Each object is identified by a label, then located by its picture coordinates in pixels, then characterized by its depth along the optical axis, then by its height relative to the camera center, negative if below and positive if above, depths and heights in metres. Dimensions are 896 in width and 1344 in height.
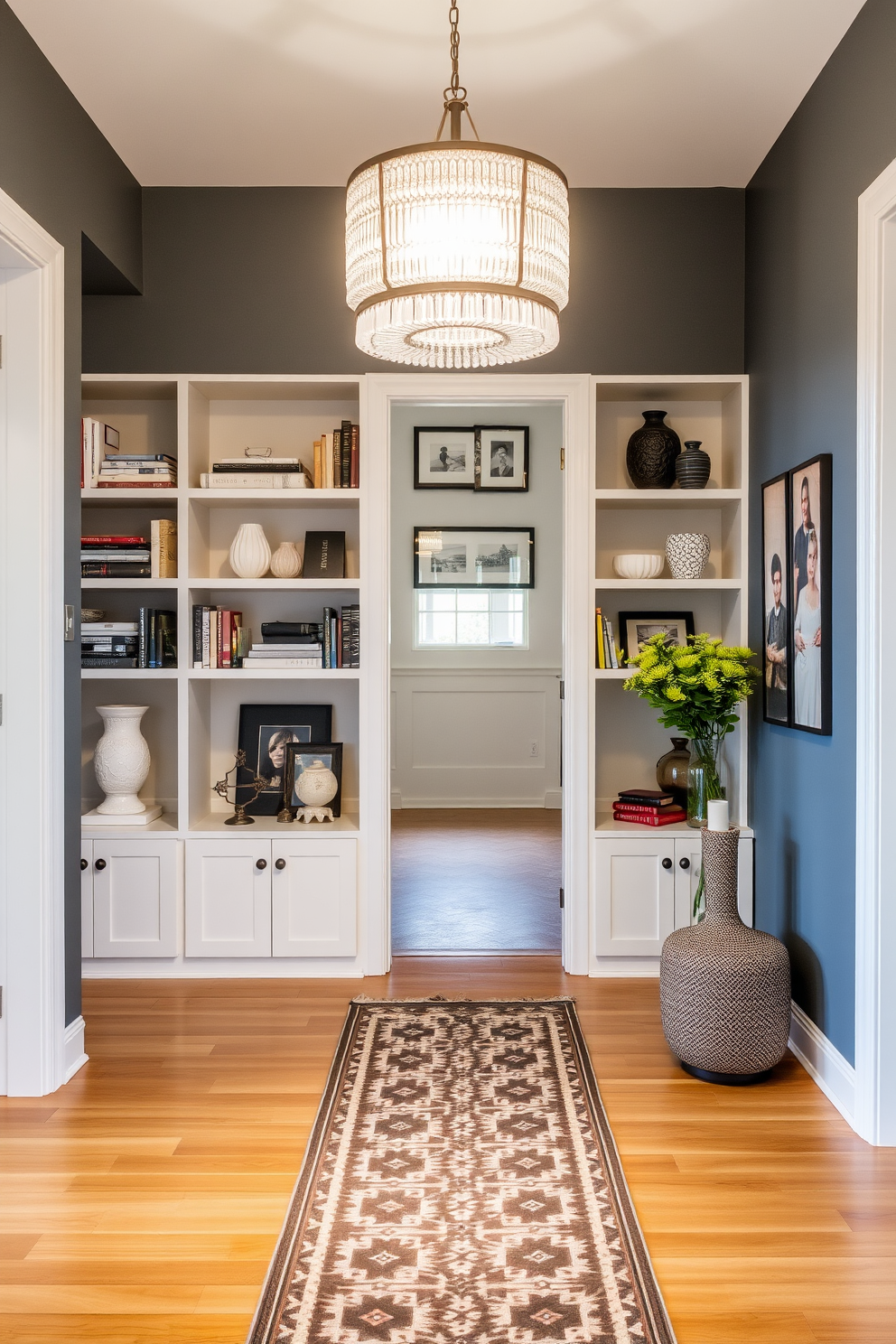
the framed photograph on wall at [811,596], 2.87 +0.23
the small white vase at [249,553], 3.81 +0.45
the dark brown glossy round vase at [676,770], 3.90 -0.37
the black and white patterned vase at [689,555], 3.79 +0.45
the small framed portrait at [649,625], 4.04 +0.19
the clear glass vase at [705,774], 3.52 -0.35
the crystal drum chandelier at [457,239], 1.82 +0.79
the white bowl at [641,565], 3.81 +0.41
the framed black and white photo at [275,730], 4.08 -0.23
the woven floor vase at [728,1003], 2.79 -0.91
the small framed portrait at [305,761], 3.95 -0.34
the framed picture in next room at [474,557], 7.36 +0.84
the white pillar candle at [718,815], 3.07 -0.43
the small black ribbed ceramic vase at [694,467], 3.77 +0.77
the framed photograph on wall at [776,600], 3.26 +0.25
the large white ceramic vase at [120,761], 3.77 -0.32
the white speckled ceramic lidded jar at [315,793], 3.88 -0.46
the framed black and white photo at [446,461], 7.23 +1.52
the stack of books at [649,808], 3.82 -0.51
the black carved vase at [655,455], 3.83 +0.83
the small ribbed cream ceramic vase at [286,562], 3.85 +0.42
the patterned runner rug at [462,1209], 1.83 -1.15
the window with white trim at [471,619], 7.45 +0.40
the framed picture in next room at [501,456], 7.23 +1.55
